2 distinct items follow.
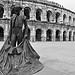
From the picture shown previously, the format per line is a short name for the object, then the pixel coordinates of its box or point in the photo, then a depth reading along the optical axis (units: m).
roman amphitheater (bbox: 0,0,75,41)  19.89
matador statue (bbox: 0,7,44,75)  3.36
